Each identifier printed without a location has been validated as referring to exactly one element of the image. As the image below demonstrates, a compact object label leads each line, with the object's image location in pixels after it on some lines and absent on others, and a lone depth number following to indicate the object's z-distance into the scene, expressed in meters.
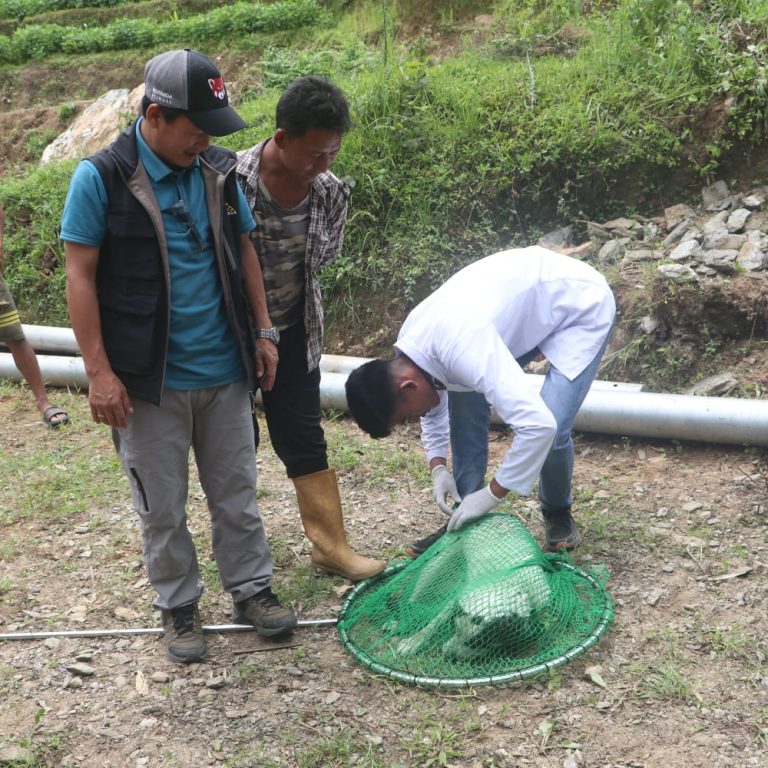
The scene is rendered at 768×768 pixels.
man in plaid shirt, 3.21
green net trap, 3.10
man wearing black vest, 2.83
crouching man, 3.02
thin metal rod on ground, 3.51
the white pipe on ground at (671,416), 4.41
